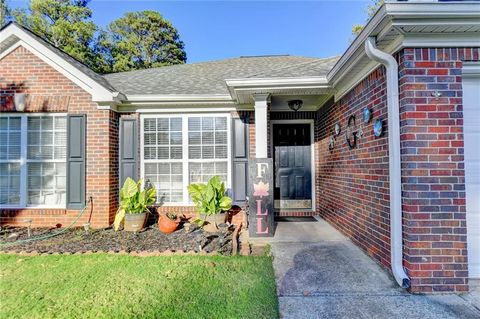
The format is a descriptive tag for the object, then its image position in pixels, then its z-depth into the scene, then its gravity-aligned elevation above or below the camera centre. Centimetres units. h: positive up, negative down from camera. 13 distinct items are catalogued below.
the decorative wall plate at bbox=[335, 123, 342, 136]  468 +70
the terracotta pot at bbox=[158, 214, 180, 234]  486 -108
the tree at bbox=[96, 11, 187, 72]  1991 +1043
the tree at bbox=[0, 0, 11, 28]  1700 +1068
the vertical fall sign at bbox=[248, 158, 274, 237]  438 -51
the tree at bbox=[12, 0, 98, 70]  1738 +996
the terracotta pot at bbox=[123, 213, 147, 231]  490 -103
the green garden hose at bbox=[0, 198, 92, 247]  424 -120
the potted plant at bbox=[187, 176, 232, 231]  491 -67
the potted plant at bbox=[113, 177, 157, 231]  489 -76
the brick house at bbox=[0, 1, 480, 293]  265 +56
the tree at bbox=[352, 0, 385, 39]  1687 +1055
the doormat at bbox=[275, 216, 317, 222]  565 -117
